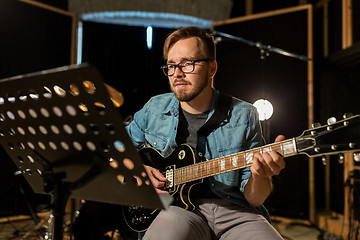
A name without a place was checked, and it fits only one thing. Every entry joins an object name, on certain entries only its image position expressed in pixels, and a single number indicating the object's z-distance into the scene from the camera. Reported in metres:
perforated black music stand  1.07
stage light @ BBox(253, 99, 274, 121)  3.50
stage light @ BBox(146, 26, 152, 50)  4.83
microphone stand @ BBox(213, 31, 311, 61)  3.71
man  1.61
